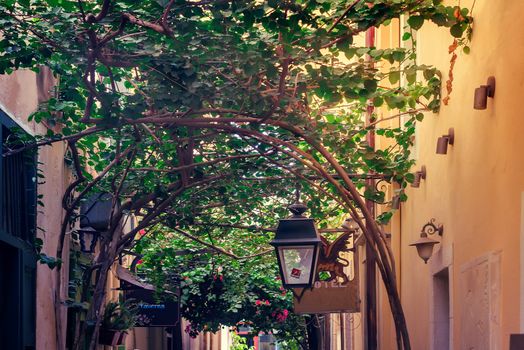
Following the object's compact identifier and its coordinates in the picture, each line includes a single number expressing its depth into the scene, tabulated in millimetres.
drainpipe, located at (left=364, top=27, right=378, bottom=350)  13242
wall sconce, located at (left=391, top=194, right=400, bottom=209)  11500
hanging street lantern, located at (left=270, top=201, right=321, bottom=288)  8883
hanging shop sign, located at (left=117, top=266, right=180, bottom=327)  17141
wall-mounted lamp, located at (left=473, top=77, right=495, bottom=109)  7117
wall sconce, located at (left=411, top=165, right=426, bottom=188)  10719
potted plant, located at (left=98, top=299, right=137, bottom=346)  14133
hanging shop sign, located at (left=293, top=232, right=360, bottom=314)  12109
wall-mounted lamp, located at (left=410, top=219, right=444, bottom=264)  9320
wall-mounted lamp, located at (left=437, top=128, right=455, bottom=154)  8977
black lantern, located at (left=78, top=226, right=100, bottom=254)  12703
